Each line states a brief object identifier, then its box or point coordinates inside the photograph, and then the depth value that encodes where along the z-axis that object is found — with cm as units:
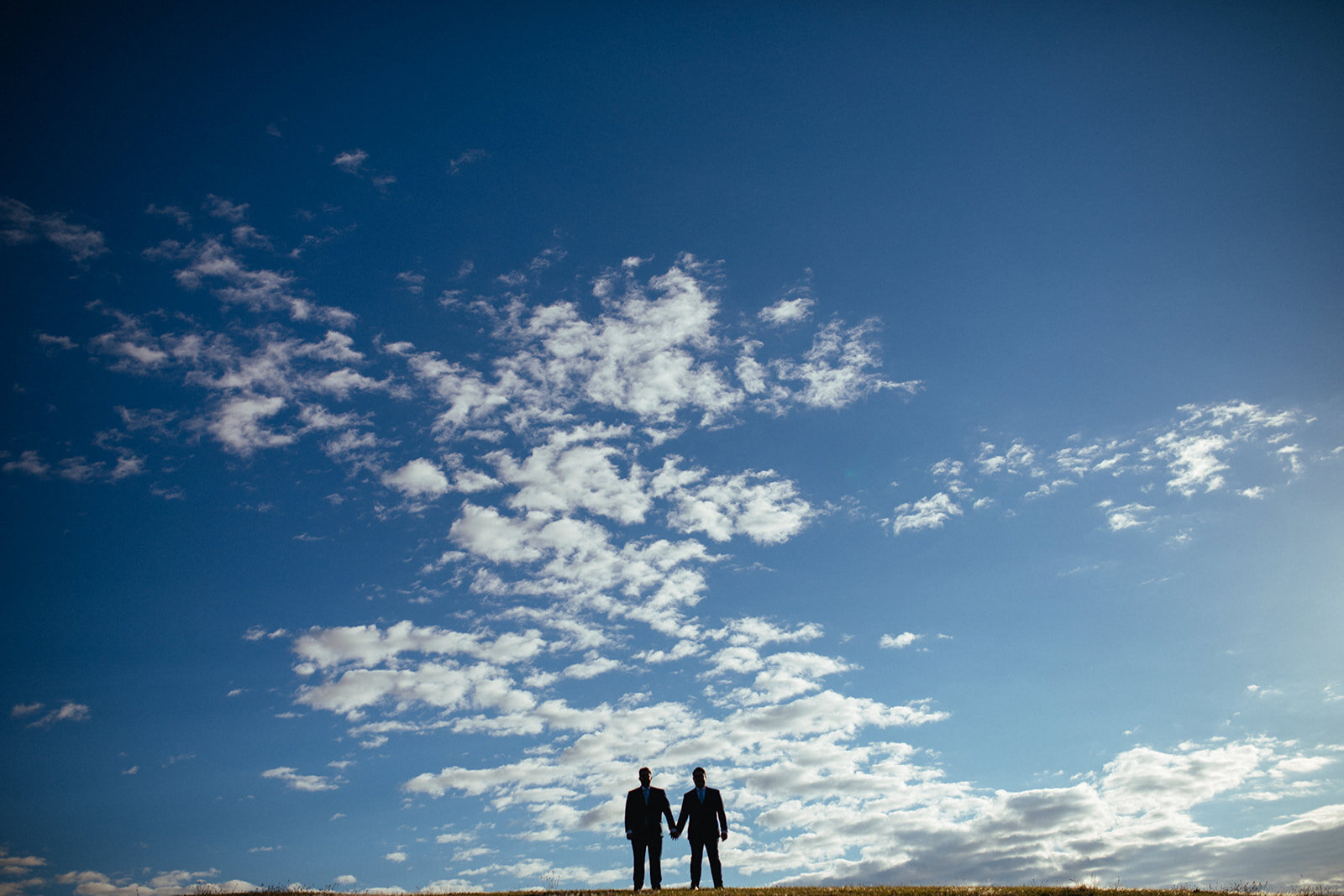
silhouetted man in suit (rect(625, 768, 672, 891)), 2497
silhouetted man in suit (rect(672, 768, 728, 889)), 2503
